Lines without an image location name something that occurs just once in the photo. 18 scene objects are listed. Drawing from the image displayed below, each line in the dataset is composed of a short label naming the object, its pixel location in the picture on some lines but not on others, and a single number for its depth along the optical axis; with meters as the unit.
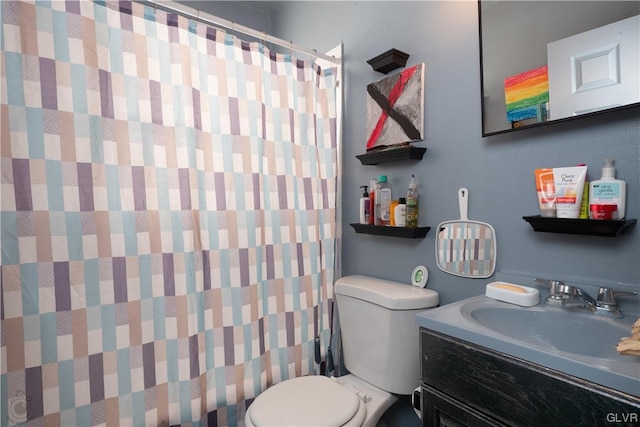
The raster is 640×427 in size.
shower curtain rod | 1.27
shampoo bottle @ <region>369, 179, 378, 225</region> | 1.59
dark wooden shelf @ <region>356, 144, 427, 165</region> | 1.38
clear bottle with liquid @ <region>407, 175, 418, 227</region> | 1.41
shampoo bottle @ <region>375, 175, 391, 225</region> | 1.53
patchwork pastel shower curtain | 1.05
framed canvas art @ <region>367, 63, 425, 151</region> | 1.43
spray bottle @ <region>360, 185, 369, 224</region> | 1.62
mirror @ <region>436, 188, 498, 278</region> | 1.20
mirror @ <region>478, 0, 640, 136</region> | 0.89
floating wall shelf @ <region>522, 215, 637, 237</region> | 0.86
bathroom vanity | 0.62
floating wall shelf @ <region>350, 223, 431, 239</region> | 1.37
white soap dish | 1.01
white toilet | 1.14
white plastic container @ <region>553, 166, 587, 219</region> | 0.94
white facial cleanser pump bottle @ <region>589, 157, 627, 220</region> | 0.89
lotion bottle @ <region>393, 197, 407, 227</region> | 1.43
